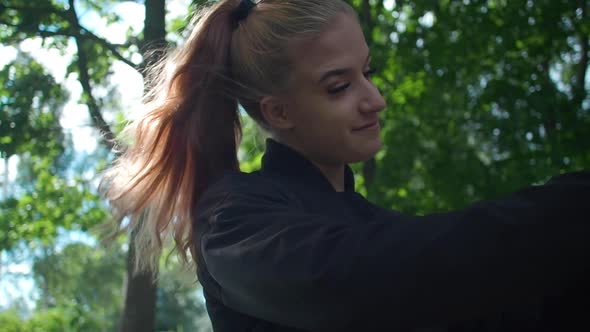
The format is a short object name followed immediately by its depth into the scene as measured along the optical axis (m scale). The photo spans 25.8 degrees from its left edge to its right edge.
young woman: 1.18
